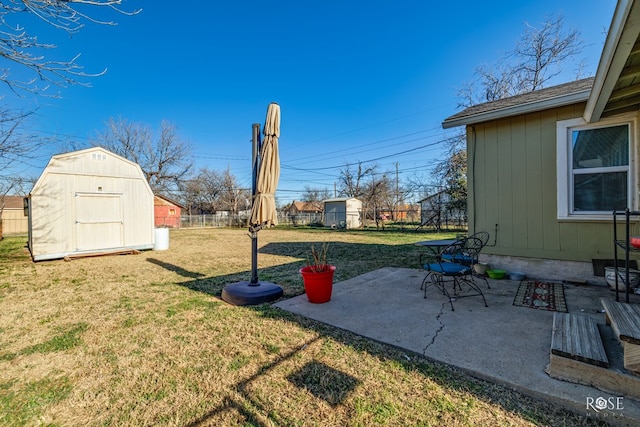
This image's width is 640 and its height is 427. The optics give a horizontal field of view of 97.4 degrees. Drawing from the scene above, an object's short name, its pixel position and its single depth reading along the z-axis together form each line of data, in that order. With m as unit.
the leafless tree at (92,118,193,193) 22.62
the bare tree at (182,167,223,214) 31.20
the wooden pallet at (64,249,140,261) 7.50
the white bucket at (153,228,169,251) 9.37
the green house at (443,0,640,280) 3.67
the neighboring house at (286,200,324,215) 38.09
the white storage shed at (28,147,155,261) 7.09
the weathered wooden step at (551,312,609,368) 1.68
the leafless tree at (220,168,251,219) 29.01
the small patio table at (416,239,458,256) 4.10
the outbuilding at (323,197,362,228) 22.36
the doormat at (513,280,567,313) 3.09
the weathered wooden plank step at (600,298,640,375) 1.57
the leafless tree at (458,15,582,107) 12.41
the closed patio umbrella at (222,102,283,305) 3.75
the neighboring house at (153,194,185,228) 24.45
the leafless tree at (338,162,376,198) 29.41
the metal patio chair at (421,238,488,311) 3.25
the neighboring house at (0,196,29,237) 22.81
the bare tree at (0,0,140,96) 2.66
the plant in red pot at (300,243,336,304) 3.38
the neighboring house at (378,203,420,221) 21.79
